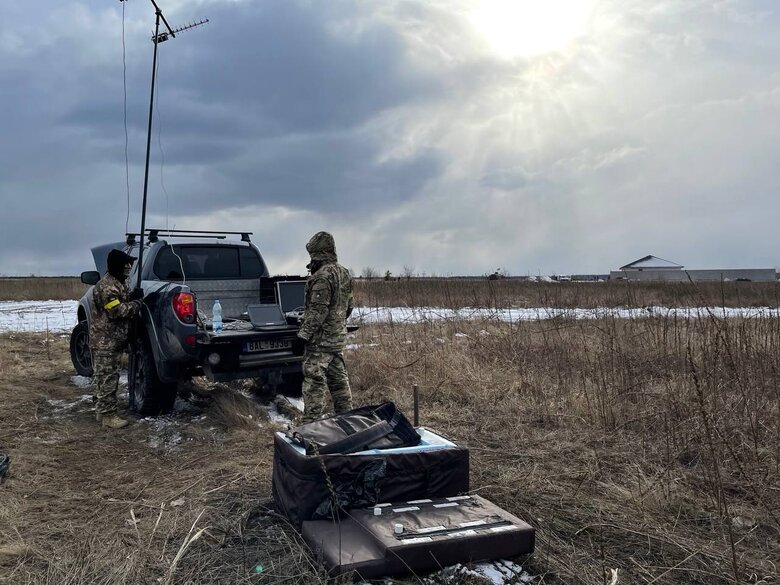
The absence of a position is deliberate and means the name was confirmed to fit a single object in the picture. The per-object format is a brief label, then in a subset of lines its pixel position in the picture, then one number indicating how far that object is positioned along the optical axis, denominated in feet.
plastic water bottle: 18.66
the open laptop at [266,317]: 19.70
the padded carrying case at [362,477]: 9.51
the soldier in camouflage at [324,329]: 16.90
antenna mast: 20.33
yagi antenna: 20.38
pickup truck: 17.62
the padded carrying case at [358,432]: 10.21
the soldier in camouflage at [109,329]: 18.30
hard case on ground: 8.08
